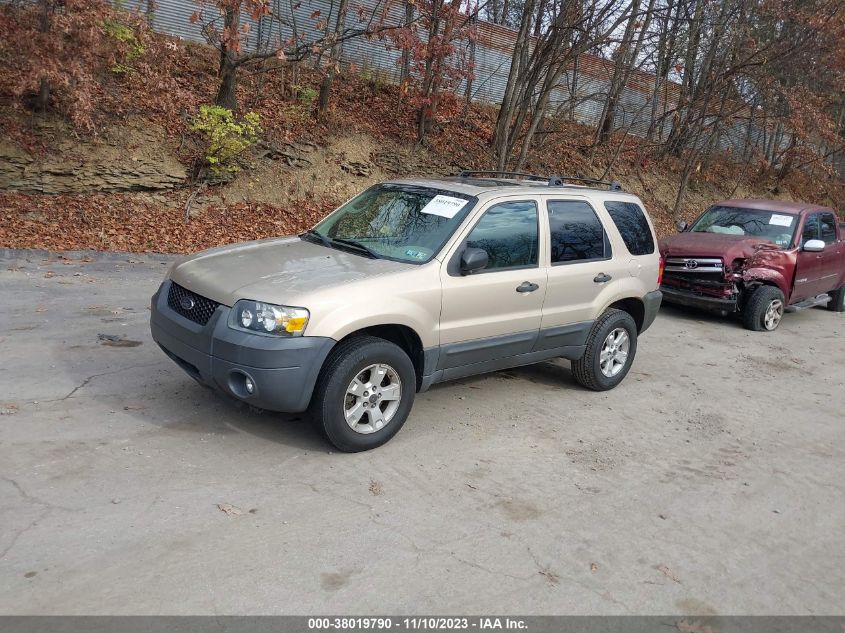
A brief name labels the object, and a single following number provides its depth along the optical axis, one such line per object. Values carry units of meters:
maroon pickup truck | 10.10
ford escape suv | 4.55
